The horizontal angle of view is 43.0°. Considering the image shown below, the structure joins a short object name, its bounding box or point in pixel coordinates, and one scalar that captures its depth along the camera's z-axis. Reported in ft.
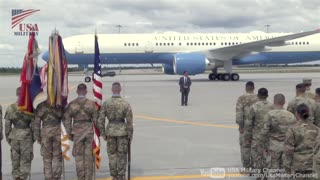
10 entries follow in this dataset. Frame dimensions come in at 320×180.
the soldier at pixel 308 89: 25.08
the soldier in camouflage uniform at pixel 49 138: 20.47
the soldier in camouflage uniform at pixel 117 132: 20.61
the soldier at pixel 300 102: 22.24
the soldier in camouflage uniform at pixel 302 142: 15.62
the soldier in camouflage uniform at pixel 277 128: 18.84
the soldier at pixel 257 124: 21.07
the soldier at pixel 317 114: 22.16
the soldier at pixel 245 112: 22.12
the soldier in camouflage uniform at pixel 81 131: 20.63
